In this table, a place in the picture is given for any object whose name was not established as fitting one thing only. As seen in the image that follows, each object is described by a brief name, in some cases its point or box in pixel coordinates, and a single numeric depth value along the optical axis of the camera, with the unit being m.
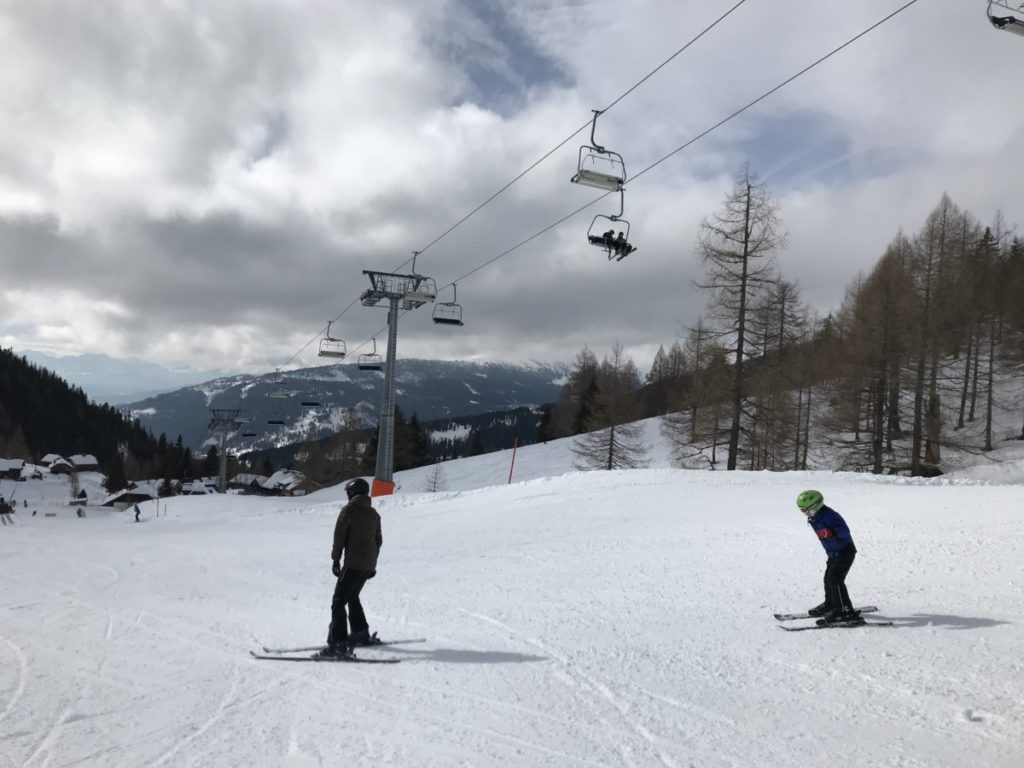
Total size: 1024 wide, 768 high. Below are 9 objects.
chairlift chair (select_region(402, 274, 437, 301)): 25.97
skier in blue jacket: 7.73
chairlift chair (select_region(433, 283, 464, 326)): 24.98
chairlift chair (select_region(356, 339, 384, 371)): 28.30
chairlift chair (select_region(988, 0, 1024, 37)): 6.15
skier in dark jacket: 7.22
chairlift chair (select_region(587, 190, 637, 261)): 11.89
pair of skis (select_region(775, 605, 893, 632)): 7.62
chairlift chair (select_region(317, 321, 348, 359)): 30.03
